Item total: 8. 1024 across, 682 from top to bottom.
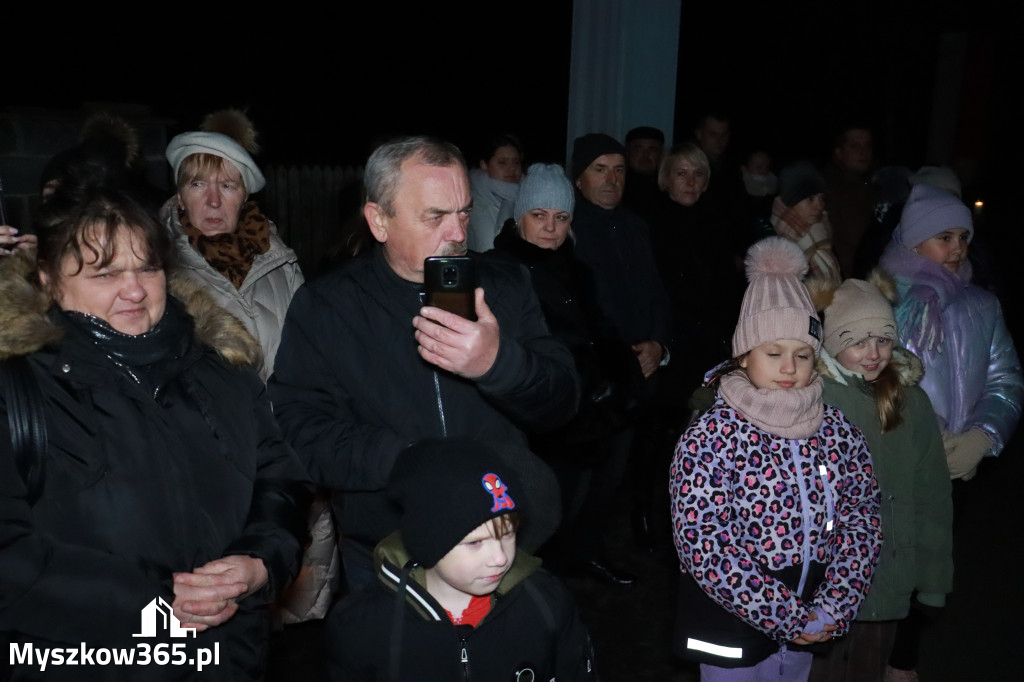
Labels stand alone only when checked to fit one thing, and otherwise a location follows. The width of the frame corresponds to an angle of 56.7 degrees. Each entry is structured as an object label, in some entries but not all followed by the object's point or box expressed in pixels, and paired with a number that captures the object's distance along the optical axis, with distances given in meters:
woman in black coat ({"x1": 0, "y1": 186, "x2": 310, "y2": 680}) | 2.01
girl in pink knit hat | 2.67
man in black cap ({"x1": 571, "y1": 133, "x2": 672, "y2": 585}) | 4.52
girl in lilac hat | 3.68
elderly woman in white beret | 3.51
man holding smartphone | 2.46
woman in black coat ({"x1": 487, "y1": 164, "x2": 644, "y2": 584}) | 3.80
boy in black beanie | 2.10
